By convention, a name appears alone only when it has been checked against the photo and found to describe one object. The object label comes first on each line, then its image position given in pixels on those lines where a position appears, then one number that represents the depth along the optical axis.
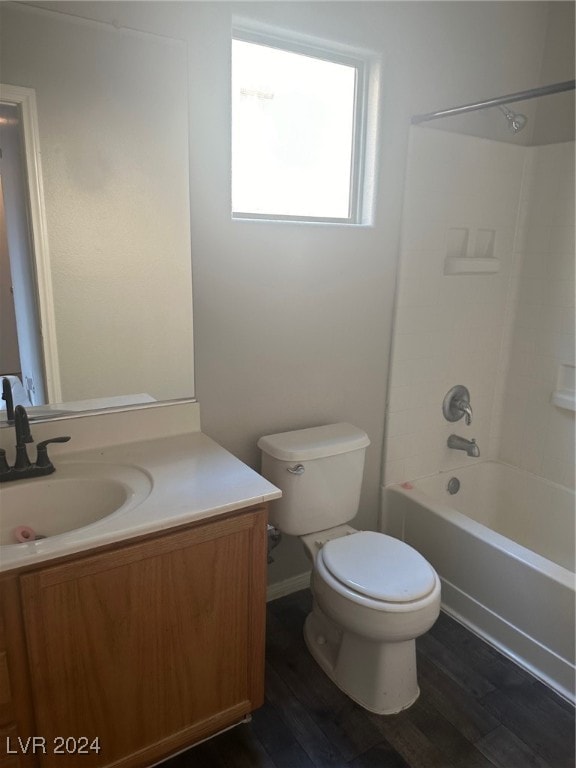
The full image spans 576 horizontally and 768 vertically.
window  1.84
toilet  1.58
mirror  1.42
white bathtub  1.82
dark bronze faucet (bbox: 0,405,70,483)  1.42
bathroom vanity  1.16
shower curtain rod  1.62
